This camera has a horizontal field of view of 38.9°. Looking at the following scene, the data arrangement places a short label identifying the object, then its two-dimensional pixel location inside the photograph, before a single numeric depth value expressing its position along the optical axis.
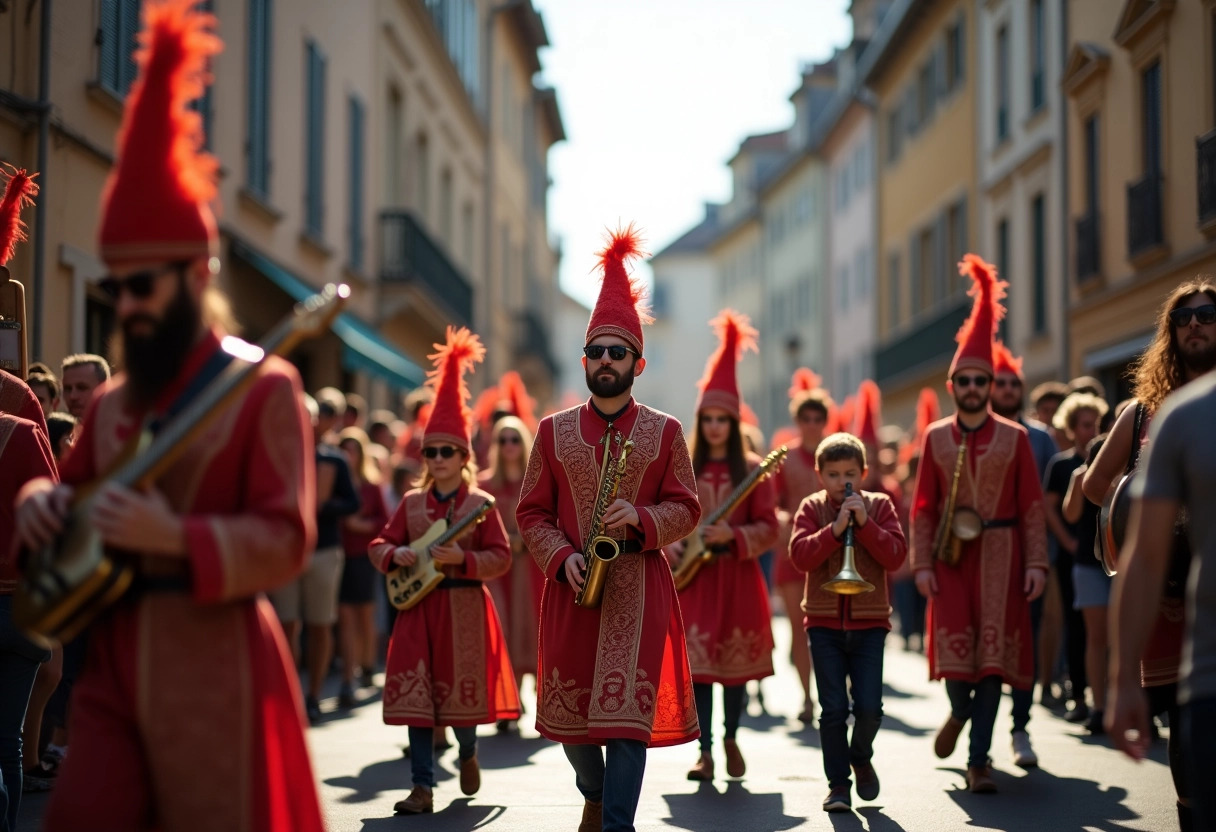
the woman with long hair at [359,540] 14.39
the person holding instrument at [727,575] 9.77
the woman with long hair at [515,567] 12.67
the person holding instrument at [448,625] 8.62
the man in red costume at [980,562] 9.09
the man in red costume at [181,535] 4.18
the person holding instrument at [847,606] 8.44
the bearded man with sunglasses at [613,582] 6.78
